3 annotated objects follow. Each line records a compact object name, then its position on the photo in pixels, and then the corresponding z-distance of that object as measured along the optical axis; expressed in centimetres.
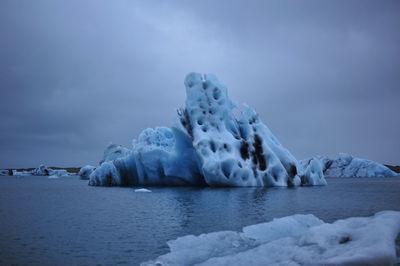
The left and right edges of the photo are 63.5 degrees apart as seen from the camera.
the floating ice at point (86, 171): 7993
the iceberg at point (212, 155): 3145
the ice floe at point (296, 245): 556
